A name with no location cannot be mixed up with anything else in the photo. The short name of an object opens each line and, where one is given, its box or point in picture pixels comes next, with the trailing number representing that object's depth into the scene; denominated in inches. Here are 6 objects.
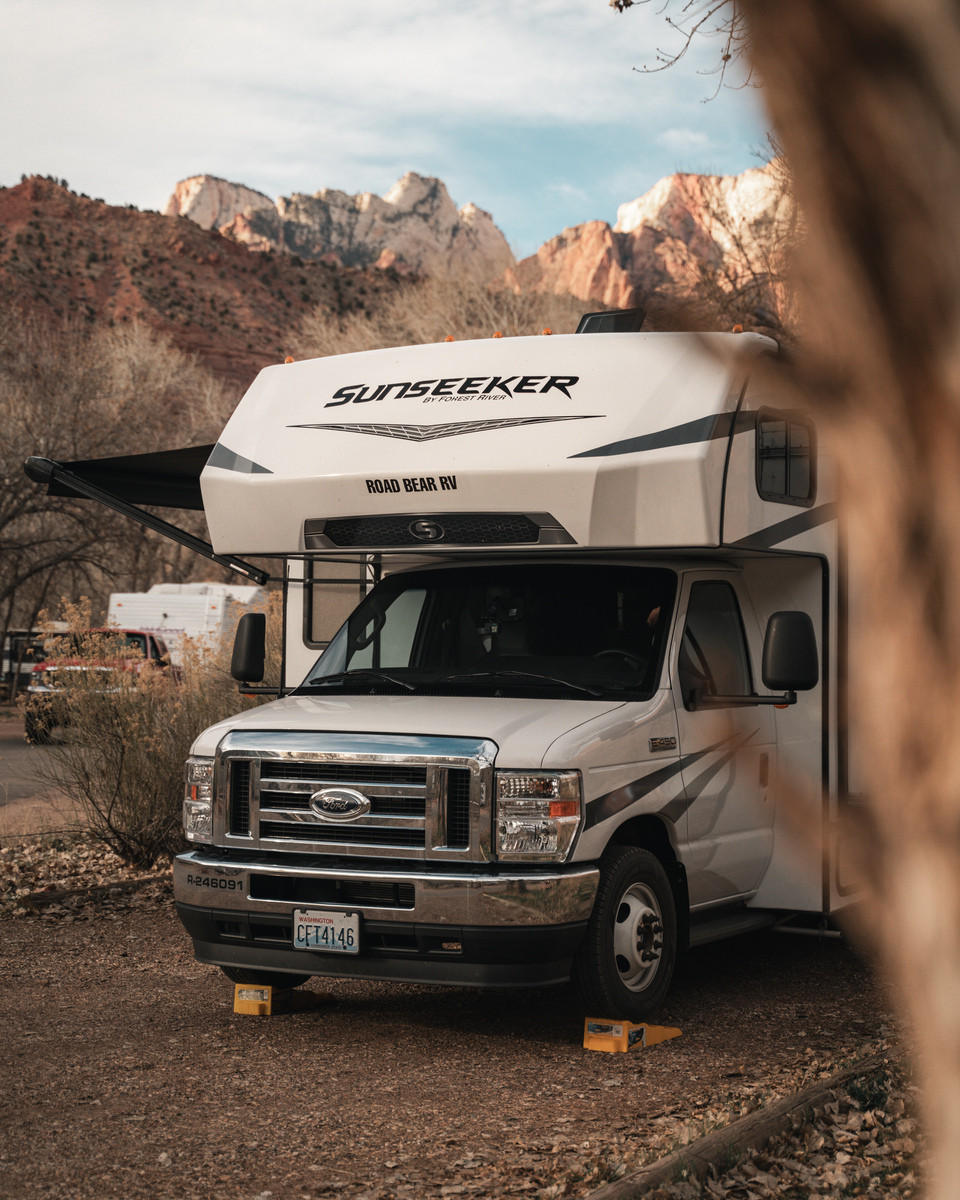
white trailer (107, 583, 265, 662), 1063.0
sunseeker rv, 233.8
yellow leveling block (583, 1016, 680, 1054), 239.0
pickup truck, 447.2
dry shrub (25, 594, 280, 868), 436.1
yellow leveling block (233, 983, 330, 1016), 266.7
